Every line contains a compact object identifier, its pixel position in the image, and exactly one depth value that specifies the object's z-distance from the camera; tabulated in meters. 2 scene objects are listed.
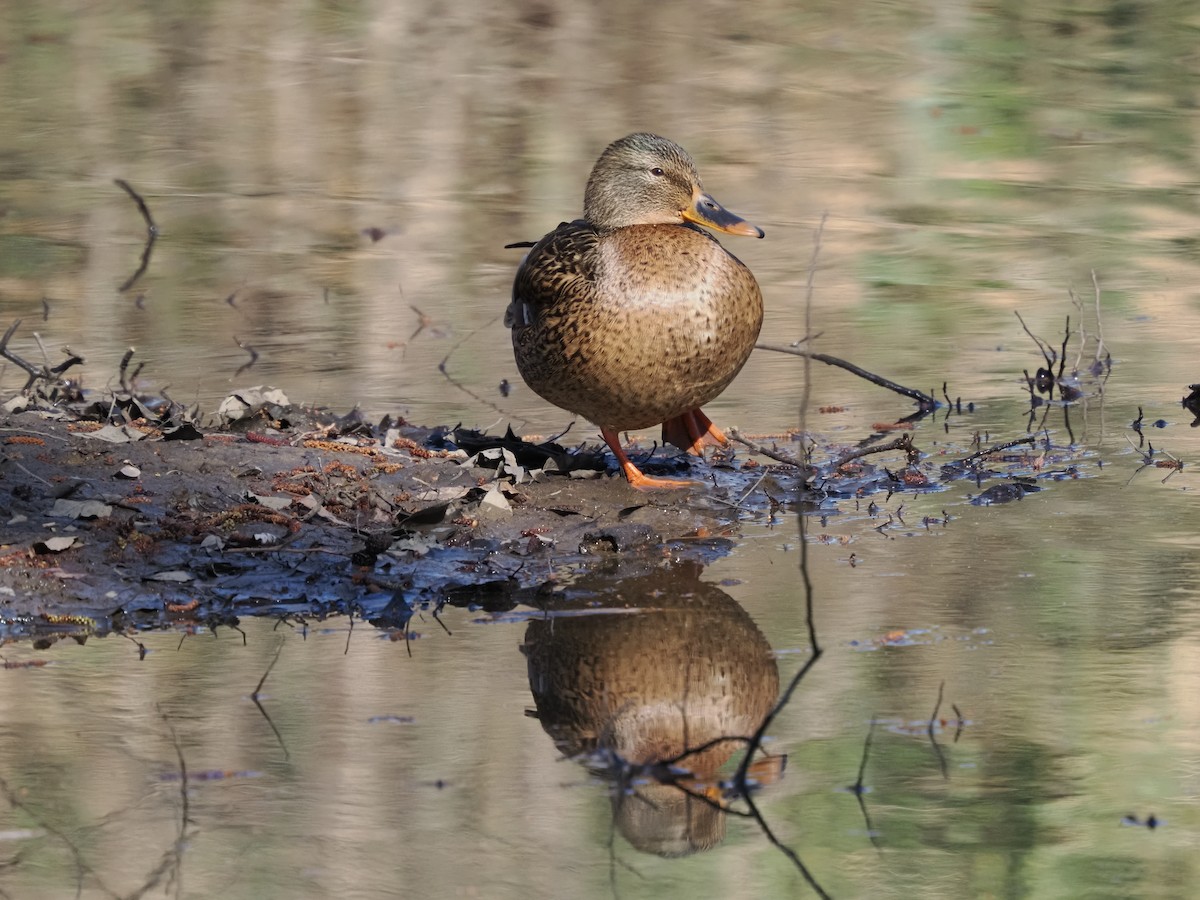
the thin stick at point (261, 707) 8.39
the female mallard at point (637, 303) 12.38
